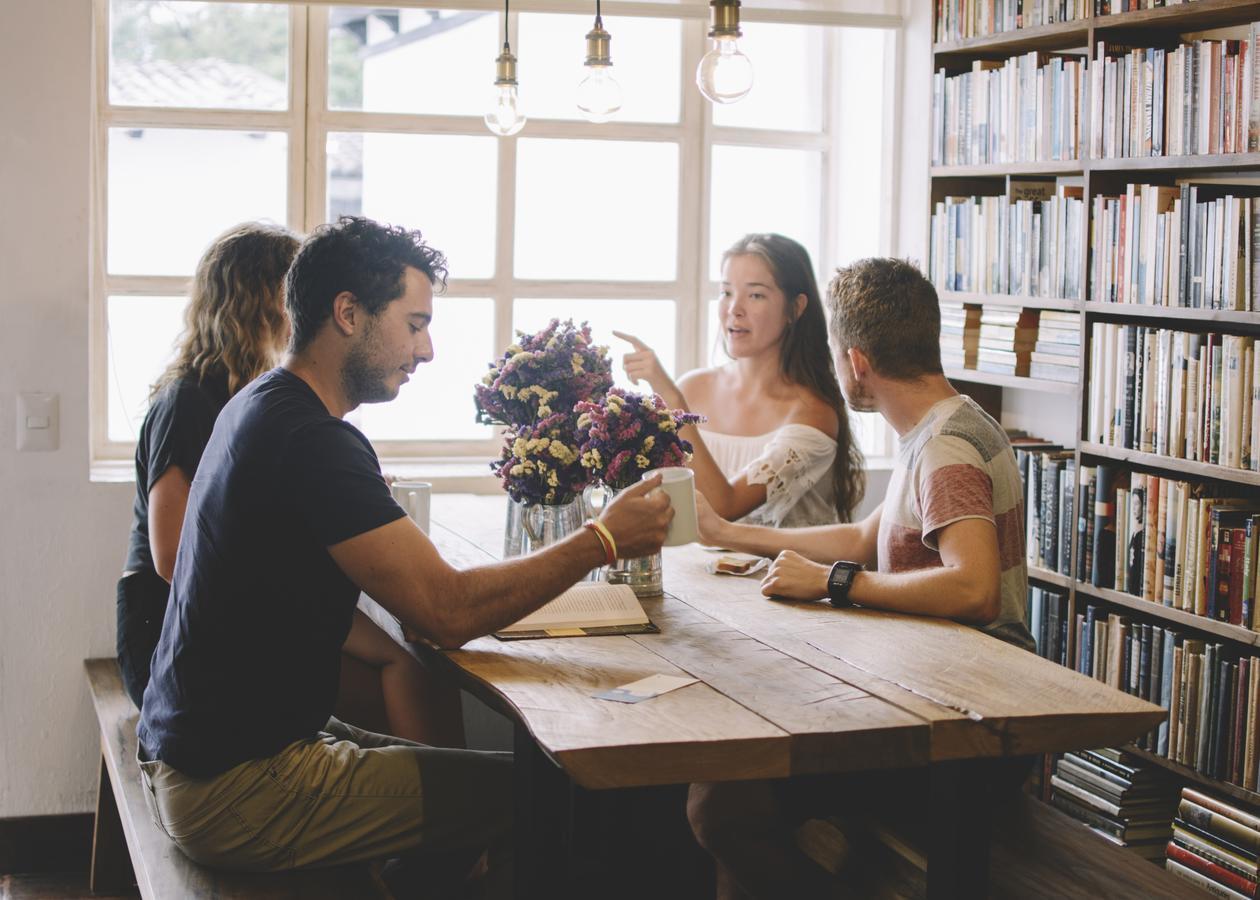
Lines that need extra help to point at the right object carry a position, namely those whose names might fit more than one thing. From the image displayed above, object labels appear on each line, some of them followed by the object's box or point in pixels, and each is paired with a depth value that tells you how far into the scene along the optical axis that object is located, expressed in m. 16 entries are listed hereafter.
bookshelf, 2.93
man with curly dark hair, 1.99
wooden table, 1.69
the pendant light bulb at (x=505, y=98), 2.96
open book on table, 2.24
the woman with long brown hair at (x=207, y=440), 2.70
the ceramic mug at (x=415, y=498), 2.80
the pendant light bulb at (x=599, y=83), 2.69
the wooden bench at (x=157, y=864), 2.00
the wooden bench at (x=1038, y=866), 2.09
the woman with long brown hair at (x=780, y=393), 3.35
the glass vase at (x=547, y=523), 2.53
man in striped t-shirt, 2.22
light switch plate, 3.31
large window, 3.66
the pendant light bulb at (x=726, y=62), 2.36
